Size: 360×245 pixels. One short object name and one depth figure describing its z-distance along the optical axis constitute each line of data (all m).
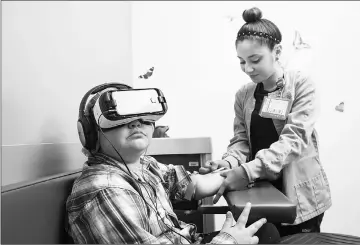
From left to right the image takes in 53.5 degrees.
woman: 1.21
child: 0.80
